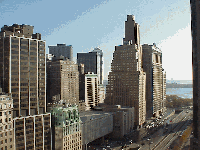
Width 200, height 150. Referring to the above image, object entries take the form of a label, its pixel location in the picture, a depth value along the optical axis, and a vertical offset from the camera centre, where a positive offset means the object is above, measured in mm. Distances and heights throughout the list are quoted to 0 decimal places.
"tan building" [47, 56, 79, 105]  155375 +527
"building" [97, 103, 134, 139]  133375 -21062
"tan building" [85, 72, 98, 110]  185675 -8205
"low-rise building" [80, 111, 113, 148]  107062 -20299
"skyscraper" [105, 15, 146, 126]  160250 -864
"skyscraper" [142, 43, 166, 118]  193500 +1915
